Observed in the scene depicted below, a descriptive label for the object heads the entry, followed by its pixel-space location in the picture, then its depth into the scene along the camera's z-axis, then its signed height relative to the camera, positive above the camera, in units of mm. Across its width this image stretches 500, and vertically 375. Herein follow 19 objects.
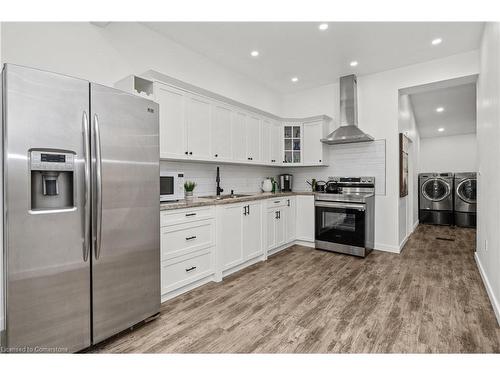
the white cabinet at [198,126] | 3004 +732
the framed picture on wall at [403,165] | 4121 +356
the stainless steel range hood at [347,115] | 4148 +1203
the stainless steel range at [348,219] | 3715 -505
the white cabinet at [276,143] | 4457 +764
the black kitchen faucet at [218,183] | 3643 +48
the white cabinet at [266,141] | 4234 +763
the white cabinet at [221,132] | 3330 +735
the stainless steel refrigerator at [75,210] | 1418 -148
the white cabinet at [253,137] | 3920 +768
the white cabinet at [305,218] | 4207 -527
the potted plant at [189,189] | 3188 -32
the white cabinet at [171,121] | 2695 +716
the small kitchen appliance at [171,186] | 2562 +5
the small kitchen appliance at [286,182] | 4840 +78
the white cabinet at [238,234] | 2939 -596
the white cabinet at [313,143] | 4457 +761
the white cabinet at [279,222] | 3754 -562
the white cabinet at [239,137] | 3660 +726
